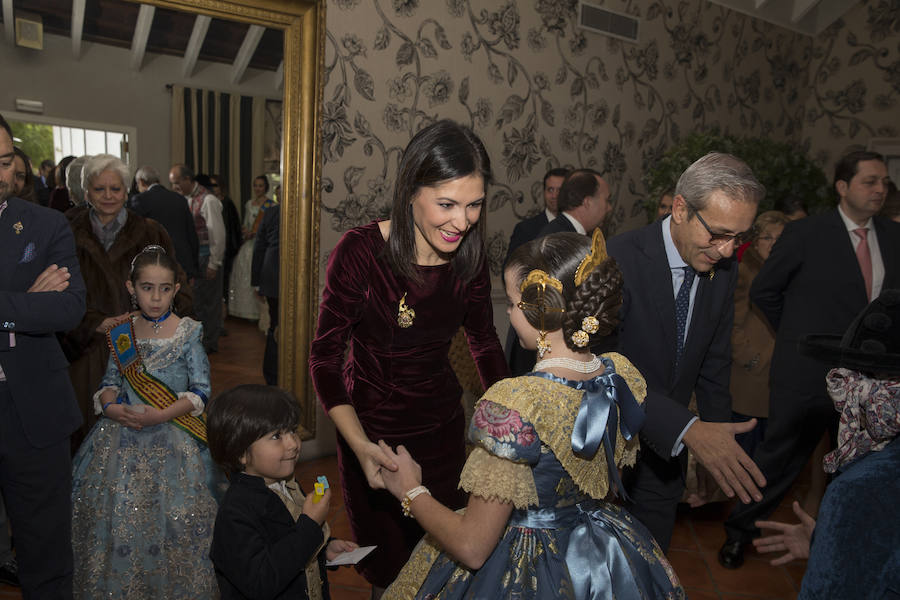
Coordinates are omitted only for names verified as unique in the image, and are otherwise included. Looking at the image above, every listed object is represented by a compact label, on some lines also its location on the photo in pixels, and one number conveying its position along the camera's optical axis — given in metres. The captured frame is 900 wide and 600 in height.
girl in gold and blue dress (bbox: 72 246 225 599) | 2.18
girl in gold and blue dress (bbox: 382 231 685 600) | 1.27
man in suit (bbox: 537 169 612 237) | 3.57
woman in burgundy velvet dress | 1.76
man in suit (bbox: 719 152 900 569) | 2.89
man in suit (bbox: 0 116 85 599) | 1.91
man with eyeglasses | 1.85
